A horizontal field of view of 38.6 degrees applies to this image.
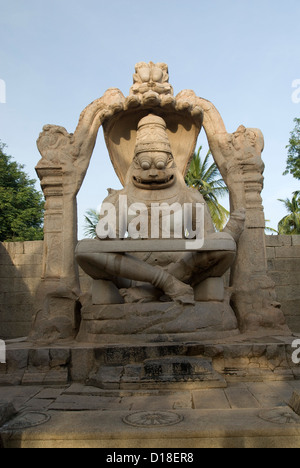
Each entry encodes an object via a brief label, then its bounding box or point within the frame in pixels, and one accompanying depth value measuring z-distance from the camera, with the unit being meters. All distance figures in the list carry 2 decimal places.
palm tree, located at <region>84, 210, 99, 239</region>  23.53
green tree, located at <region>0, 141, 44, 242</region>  16.84
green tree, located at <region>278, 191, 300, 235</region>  22.97
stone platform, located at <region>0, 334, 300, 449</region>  2.43
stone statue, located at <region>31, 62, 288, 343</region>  4.78
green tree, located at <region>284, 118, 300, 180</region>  15.57
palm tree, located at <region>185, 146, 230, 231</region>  20.92
